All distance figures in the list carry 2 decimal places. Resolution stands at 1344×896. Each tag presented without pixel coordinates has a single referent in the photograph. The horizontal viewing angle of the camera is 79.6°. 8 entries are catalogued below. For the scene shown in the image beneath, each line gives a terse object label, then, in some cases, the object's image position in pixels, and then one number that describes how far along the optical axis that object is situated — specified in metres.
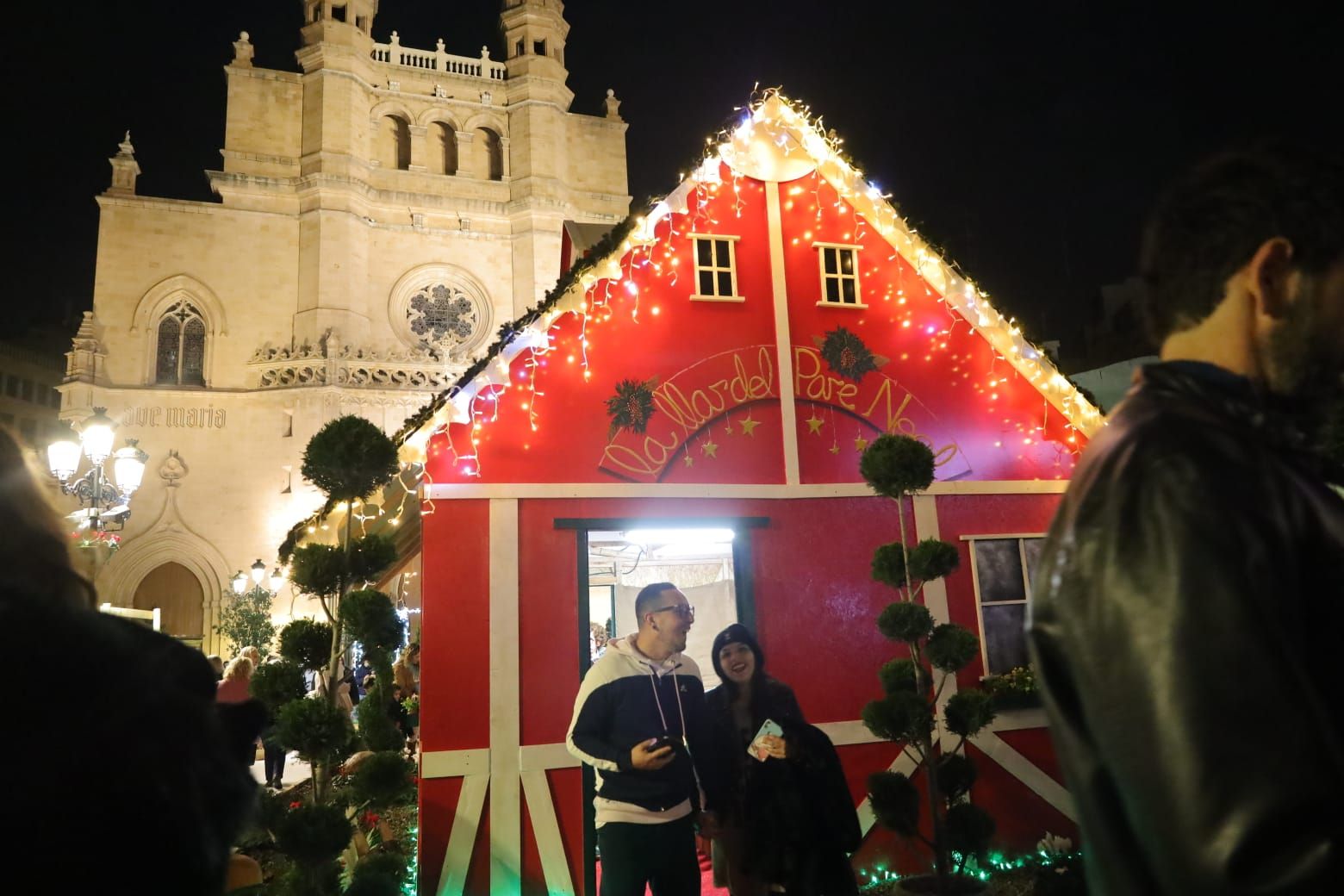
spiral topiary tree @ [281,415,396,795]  4.65
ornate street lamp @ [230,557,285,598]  22.39
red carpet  6.68
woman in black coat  4.88
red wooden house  6.10
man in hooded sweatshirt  4.52
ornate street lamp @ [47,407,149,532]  9.25
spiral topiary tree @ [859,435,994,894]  5.46
